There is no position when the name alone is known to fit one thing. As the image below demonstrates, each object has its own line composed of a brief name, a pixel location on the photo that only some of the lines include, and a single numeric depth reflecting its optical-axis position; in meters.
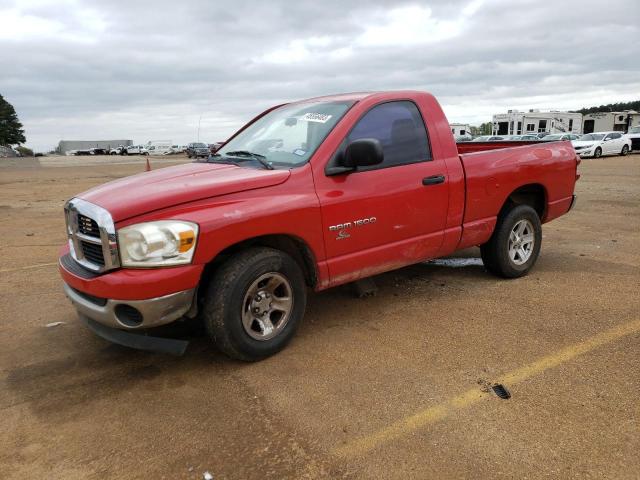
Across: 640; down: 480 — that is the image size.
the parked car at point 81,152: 82.56
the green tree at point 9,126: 107.25
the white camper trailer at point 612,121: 56.00
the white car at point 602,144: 28.18
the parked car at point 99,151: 80.56
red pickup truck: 3.11
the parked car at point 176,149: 67.85
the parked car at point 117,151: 74.38
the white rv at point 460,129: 55.88
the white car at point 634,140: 30.90
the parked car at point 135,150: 71.39
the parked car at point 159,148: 66.31
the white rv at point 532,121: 53.38
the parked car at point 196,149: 47.09
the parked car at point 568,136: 30.18
